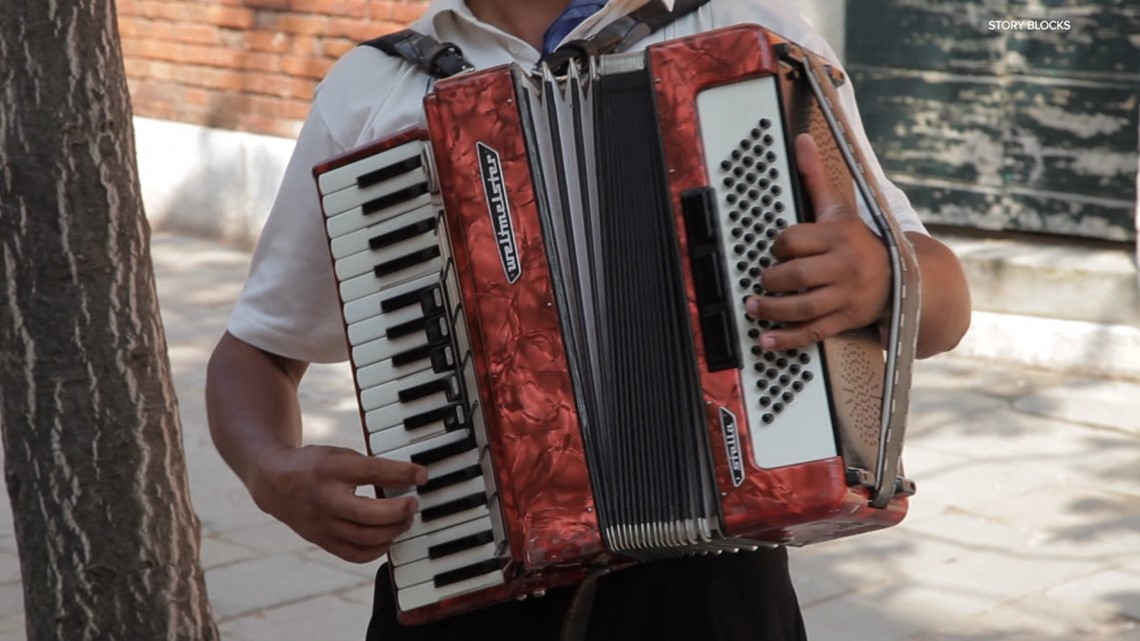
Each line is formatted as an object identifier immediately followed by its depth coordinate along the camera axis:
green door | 5.96
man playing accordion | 1.85
